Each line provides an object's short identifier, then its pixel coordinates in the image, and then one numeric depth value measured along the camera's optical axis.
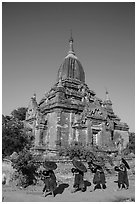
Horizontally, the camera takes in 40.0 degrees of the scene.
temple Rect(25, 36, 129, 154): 21.77
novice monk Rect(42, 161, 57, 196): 8.94
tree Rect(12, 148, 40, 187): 10.95
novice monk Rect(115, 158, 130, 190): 10.41
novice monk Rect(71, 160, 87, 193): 9.62
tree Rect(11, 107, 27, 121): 44.85
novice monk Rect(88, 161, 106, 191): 10.12
